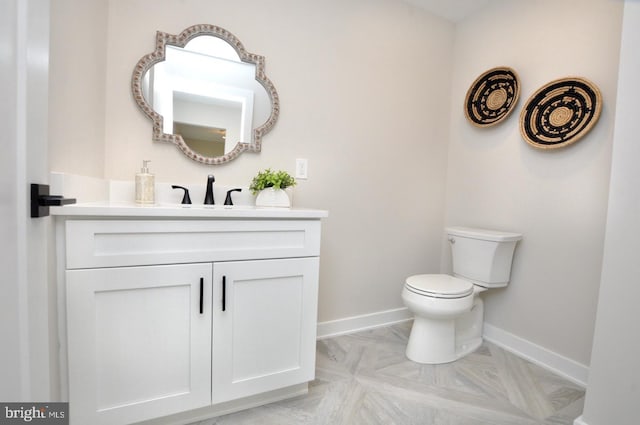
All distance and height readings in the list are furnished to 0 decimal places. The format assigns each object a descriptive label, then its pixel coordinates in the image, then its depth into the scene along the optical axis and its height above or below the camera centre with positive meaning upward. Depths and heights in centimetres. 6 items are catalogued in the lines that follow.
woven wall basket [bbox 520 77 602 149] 152 +53
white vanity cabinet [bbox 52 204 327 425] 95 -43
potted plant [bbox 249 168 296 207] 152 +4
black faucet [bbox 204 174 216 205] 149 -1
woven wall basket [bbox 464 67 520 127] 189 +74
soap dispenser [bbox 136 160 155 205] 132 +2
